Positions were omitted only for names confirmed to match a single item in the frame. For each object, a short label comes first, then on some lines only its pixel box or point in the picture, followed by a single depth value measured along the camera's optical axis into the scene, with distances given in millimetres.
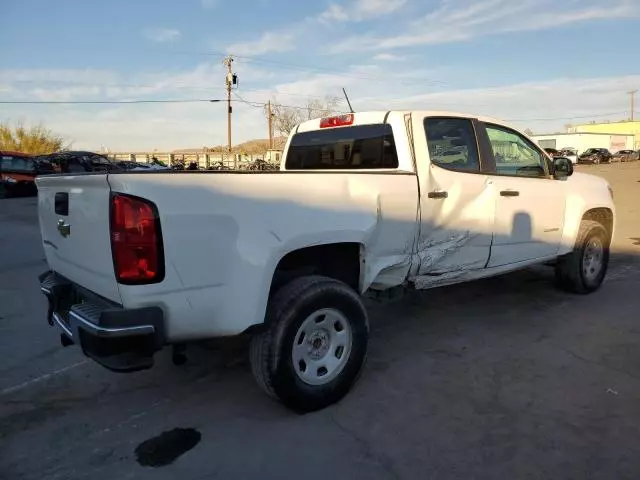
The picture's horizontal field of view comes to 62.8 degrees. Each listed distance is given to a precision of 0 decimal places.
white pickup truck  2754
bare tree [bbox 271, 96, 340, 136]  61328
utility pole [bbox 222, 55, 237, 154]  45550
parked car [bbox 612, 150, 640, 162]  59031
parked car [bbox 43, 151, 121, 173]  22719
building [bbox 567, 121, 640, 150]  102875
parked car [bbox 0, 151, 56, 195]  21281
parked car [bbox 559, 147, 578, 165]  52128
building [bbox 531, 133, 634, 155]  77125
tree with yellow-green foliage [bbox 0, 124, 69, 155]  42750
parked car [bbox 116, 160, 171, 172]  23717
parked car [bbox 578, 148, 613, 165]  53375
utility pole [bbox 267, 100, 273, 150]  55944
